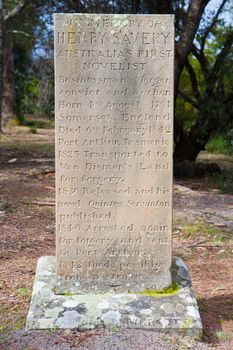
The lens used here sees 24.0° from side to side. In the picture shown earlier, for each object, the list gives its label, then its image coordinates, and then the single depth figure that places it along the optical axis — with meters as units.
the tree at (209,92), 13.22
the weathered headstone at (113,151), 4.14
